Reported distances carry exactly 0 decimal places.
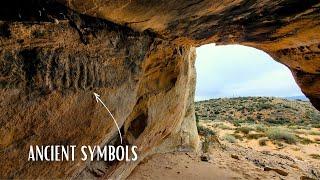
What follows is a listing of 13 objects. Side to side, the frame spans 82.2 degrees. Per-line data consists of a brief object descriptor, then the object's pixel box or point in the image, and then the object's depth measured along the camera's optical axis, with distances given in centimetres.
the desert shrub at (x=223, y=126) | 1476
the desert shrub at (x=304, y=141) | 1156
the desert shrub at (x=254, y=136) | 1202
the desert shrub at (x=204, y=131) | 972
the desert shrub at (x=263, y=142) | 1094
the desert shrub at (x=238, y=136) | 1209
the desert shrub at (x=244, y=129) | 1306
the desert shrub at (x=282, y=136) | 1126
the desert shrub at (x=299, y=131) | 1399
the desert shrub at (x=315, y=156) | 911
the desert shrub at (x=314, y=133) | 1386
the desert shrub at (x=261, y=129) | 1322
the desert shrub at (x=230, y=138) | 1109
